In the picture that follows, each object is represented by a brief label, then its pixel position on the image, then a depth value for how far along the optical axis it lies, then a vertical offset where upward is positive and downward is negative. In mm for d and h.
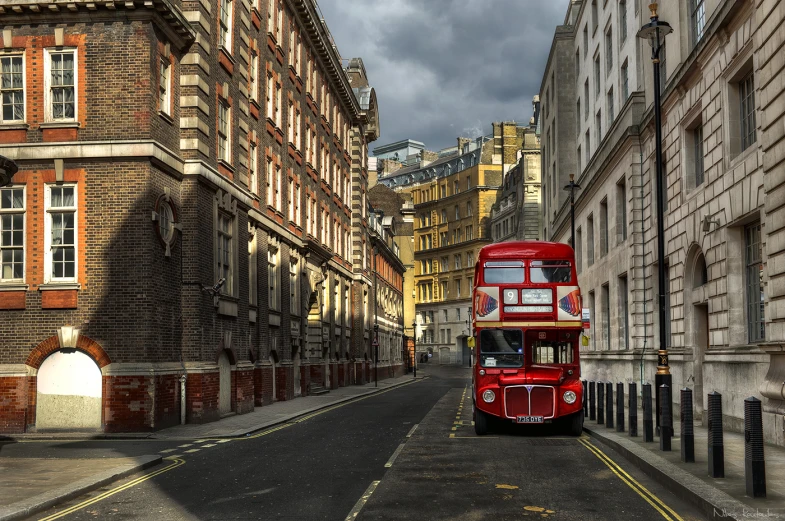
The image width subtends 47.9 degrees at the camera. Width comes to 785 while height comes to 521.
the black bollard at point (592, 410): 23188 -2462
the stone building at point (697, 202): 16750 +2963
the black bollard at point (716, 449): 10984 -1710
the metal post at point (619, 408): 18828 -1962
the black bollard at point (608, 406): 19953 -2051
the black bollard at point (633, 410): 16891 -1824
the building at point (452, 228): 111125 +11933
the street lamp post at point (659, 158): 17469 +3228
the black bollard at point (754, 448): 9734 -1477
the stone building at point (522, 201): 77362 +11691
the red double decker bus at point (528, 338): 19062 -462
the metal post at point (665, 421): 14297 -1712
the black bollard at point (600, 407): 21531 -2216
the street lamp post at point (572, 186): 34044 +5072
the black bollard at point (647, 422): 15953 -1926
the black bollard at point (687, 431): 12923 -1703
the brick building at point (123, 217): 21266 +2694
